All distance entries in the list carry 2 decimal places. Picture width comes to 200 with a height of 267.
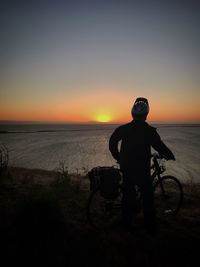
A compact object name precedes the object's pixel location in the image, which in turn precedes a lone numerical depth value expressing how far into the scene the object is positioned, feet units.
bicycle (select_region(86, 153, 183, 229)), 11.96
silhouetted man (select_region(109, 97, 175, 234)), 11.56
